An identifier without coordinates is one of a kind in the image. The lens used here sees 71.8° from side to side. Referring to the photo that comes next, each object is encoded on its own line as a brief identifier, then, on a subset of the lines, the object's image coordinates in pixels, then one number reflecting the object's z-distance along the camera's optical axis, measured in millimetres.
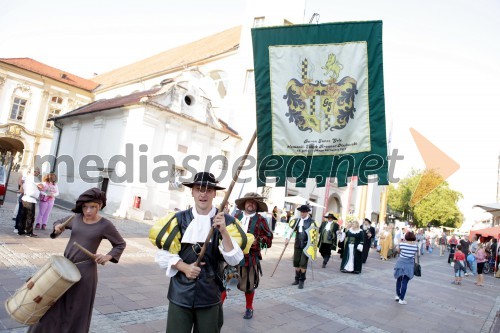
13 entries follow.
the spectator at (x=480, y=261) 14395
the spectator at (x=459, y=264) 13109
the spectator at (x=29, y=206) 9188
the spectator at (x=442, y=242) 30031
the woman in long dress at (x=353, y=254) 12062
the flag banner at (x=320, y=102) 3828
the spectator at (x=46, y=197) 10188
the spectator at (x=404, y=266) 8289
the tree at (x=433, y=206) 55438
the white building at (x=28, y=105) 35000
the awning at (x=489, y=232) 22744
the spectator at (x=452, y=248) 22981
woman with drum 3146
